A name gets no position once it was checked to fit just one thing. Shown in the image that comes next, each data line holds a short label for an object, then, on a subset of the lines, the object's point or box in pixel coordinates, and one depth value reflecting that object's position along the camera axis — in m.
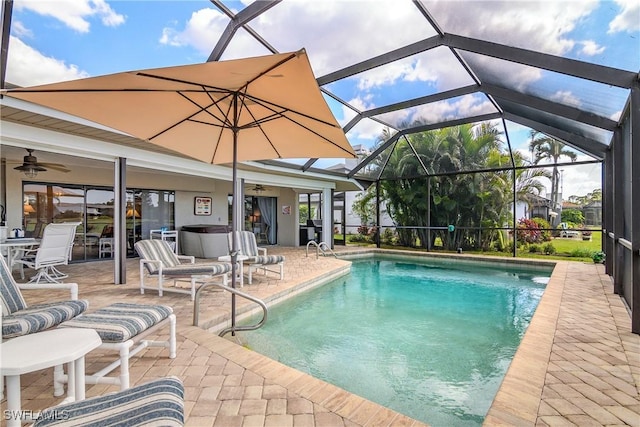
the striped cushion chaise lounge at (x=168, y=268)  4.73
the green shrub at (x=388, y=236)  13.34
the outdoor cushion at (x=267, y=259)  6.20
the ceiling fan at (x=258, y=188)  10.88
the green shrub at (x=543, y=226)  11.21
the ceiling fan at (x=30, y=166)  5.35
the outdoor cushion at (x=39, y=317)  2.09
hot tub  9.45
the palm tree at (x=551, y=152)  10.07
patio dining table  5.08
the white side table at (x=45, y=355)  1.42
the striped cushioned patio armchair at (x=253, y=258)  6.19
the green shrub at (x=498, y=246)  11.31
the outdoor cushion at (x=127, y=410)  1.25
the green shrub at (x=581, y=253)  10.18
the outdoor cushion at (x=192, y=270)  4.73
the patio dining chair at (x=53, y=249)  5.30
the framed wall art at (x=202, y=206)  10.95
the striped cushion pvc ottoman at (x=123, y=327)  2.17
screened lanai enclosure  3.42
